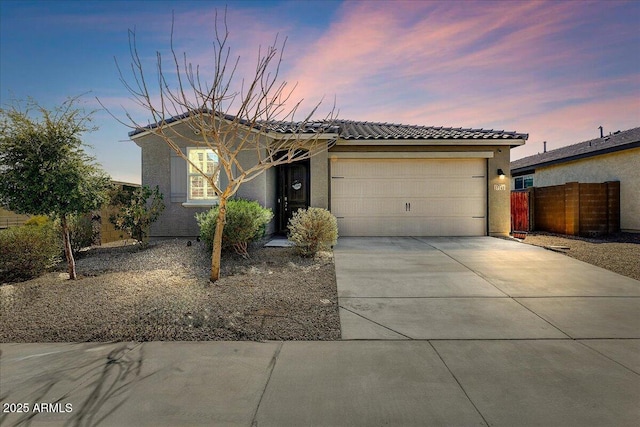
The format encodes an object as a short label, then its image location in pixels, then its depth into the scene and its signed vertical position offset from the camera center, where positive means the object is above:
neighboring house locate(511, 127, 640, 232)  11.91 +1.84
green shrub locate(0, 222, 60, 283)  5.96 -0.75
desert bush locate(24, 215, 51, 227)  10.91 -0.21
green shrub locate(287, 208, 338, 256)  7.43 -0.50
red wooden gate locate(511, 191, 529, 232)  13.46 -0.19
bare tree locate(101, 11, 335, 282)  5.50 +2.22
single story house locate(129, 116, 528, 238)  10.77 +0.76
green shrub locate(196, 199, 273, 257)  7.30 -0.37
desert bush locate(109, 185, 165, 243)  8.11 -0.03
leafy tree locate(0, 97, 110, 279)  5.72 +0.93
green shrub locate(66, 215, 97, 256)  7.71 -0.51
